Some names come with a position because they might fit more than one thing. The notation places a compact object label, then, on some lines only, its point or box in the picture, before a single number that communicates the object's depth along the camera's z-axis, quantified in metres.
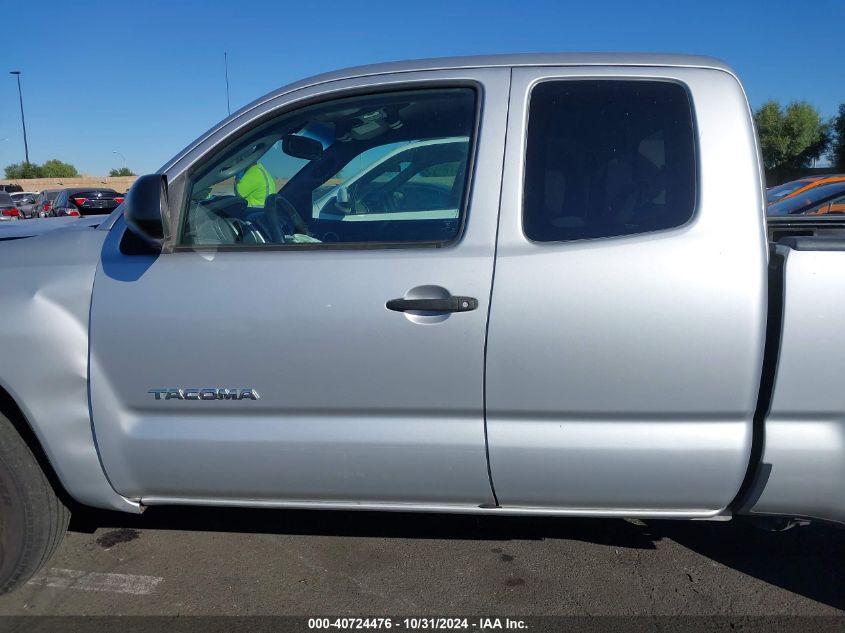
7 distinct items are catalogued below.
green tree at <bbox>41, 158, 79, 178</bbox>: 68.44
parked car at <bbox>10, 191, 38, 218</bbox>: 24.09
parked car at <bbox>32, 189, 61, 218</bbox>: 22.77
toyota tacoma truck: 2.30
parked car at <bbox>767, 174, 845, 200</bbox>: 9.86
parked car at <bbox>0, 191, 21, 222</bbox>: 17.75
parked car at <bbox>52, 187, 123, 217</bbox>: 18.75
